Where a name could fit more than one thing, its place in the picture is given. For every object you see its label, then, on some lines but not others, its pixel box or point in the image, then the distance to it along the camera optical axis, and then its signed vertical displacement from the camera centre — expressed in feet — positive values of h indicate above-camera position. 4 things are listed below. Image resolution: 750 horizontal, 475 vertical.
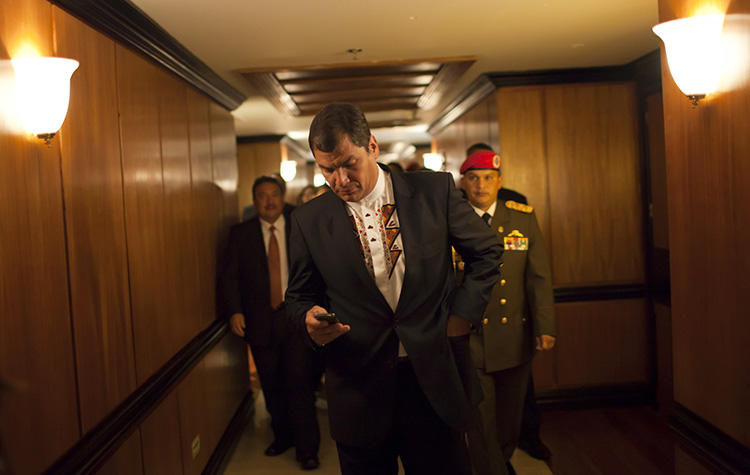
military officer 9.57 -1.68
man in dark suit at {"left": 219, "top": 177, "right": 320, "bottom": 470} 13.05 -1.74
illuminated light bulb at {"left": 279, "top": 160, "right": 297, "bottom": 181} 26.94 +2.82
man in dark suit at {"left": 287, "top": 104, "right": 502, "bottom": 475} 5.83 -0.77
